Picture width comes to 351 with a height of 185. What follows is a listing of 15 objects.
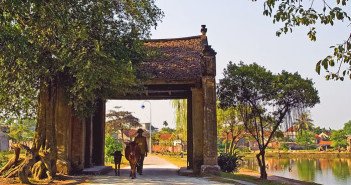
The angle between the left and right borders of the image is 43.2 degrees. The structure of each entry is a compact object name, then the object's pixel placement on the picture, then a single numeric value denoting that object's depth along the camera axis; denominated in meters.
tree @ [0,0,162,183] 11.82
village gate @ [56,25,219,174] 15.64
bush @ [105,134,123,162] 30.34
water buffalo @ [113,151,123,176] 16.58
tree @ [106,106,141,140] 56.20
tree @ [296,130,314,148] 98.44
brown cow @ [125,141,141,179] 14.61
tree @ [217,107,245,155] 35.06
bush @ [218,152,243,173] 21.66
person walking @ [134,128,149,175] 16.16
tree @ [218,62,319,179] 20.02
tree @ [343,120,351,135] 94.69
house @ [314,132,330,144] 113.99
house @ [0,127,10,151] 59.47
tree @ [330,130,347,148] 90.18
